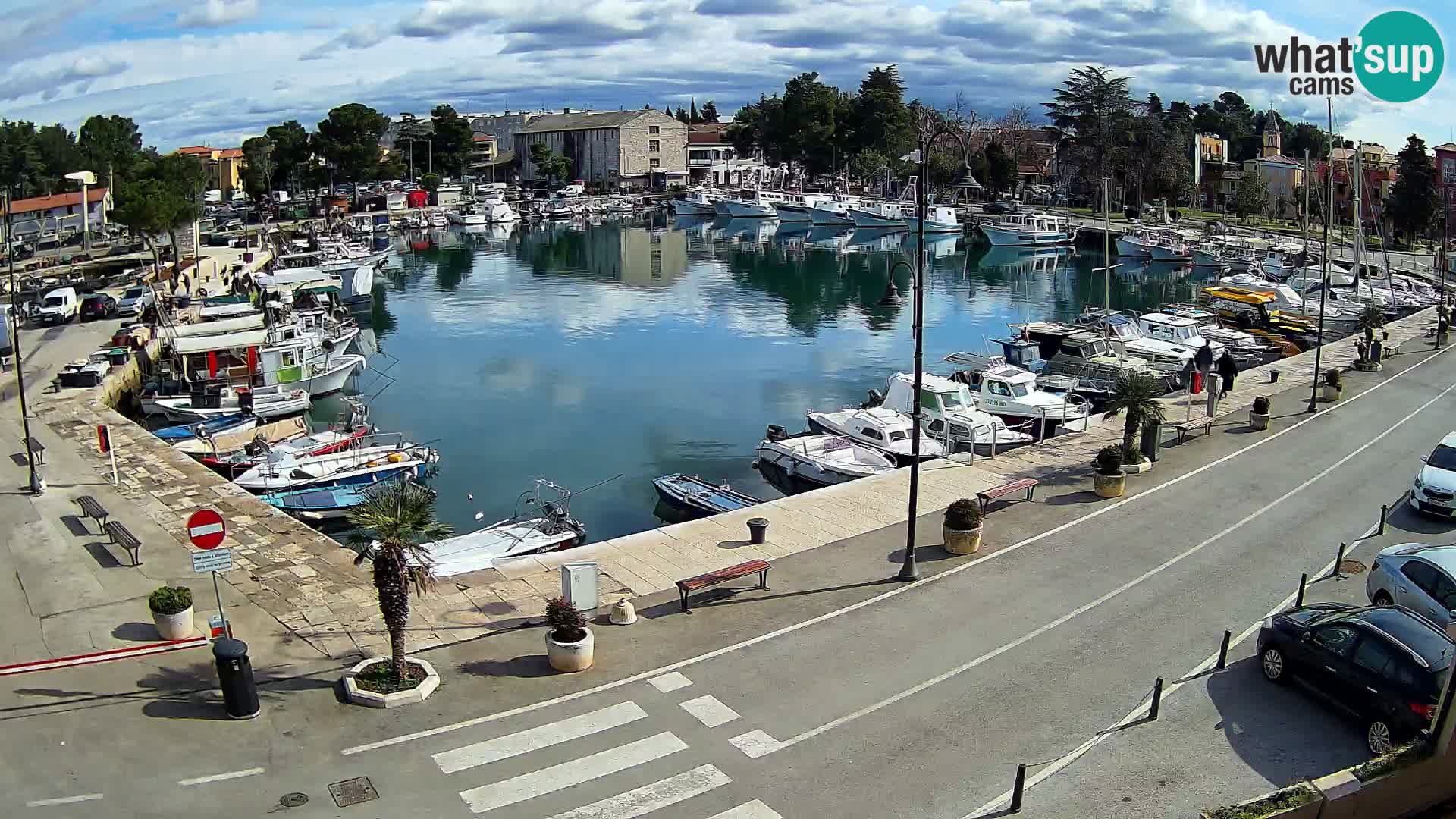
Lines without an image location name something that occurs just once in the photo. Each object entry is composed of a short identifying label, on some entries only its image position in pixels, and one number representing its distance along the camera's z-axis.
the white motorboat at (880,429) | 33.72
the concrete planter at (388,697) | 15.04
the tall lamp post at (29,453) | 26.05
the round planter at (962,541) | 21.06
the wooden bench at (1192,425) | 30.06
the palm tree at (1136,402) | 26.81
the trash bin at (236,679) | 14.44
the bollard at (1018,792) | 12.22
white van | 52.72
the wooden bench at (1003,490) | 23.78
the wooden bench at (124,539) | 21.17
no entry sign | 15.77
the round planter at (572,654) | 16.03
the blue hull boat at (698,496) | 30.19
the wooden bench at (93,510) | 23.06
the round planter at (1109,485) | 24.73
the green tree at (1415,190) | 86.12
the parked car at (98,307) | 54.22
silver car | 16.73
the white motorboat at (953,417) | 34.78
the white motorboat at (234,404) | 39.78
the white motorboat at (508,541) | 25.22
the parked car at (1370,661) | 13.32
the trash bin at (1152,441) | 27.88
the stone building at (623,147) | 174.12
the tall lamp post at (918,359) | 19.41
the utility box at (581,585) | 17.64
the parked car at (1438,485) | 22.70
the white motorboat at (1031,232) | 112.94
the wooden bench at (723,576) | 18.53
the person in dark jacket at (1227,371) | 36.81
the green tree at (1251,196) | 111.94
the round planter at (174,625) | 17.08
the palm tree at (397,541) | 15.02
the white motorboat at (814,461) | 32.31
